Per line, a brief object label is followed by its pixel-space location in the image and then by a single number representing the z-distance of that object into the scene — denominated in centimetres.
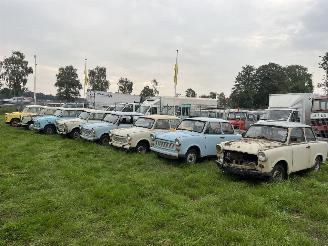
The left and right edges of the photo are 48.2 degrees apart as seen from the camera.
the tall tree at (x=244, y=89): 6362
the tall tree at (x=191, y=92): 7968
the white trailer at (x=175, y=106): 2958
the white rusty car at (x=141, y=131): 1451
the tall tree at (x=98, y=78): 6588
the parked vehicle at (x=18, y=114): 2503
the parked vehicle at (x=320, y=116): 2095
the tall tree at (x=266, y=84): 6406
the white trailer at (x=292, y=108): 2088
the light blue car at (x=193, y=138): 1238
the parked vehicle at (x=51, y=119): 2131
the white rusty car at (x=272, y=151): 962
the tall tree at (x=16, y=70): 5447
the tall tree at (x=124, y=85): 7025
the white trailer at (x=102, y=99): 3990
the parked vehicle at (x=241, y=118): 2483
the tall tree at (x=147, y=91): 7060
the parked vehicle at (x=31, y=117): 2389
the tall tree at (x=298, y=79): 6619
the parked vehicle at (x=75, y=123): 1936
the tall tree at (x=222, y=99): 7982
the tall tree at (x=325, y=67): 4970
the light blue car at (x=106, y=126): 1681
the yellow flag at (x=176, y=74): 3391
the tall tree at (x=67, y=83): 5684
